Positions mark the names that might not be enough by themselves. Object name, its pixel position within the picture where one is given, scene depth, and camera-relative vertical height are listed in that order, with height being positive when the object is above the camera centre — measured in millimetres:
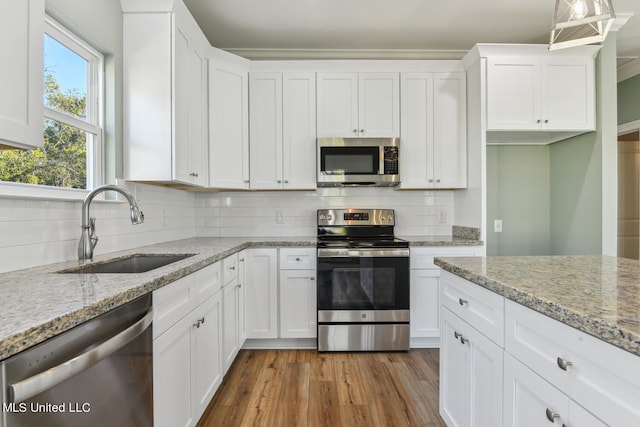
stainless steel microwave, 2809 +469
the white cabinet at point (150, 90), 1991 +756
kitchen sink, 1598 -258
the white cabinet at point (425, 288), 2658 -592
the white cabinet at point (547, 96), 2590 +942
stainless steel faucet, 1526 -33
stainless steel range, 2551 -649
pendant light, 1154 +712
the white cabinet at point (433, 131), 2859 +738
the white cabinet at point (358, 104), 2850 +962
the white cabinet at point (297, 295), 2648 -649
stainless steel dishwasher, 643 -387
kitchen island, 679 -342
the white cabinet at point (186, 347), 1229 -597
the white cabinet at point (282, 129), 2844 +745
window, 1472 +476
